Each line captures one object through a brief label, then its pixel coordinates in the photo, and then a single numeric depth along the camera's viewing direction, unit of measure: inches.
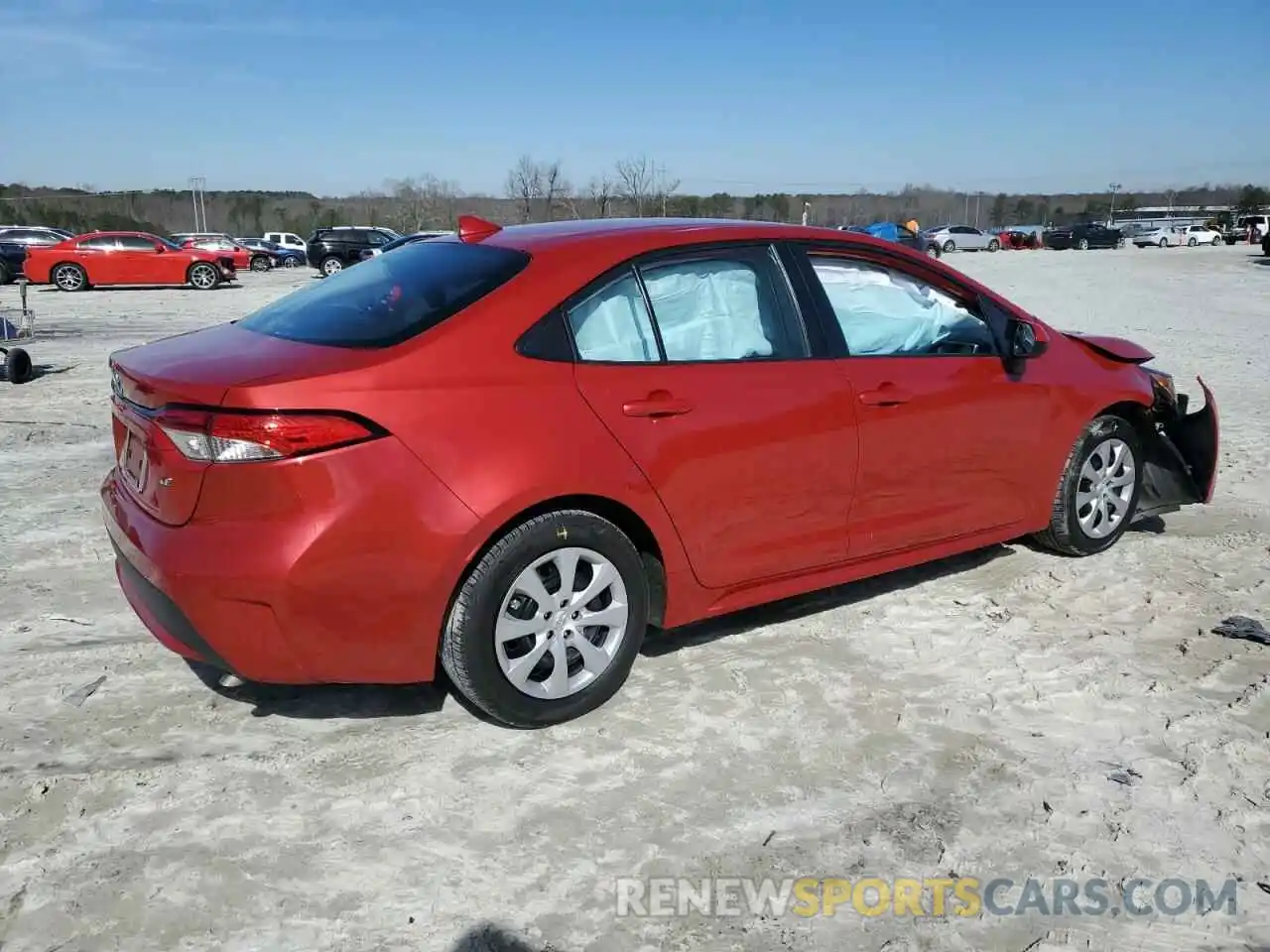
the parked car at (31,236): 1246.0
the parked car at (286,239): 2102.7
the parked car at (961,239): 2078.0
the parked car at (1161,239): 2266.2
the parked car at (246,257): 1472.7
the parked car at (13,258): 1067.5
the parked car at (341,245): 1280.8
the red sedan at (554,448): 112.3
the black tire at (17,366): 387.2
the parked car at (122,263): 998.4
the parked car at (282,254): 1615.4
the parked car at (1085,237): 2201.0
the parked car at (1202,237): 2276.1
